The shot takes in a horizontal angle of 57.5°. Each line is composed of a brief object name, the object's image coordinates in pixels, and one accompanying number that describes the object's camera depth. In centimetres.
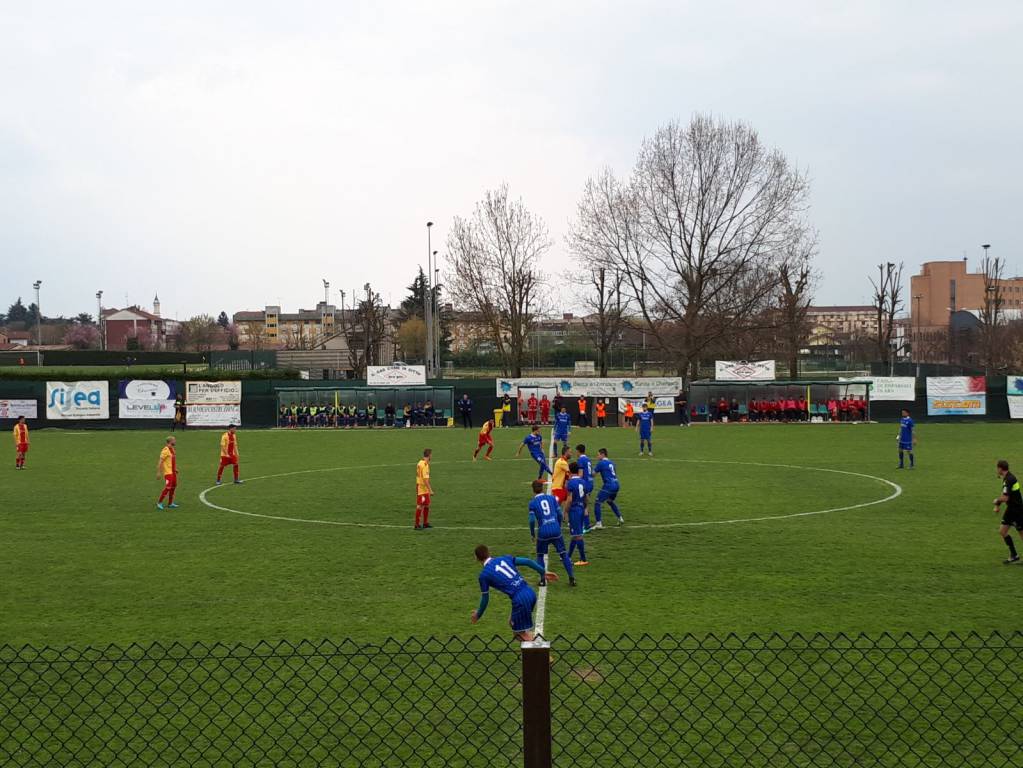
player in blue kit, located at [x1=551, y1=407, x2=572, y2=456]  3453
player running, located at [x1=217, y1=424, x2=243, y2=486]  2867
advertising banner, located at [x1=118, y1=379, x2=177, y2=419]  5722
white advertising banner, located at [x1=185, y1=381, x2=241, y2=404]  5778
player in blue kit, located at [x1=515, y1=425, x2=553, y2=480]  2778
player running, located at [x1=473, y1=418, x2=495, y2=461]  3580
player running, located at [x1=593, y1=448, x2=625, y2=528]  2055
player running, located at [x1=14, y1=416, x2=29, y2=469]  3403
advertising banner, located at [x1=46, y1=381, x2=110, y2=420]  5688
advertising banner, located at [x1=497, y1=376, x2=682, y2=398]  5912
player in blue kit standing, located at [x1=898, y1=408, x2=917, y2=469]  3189
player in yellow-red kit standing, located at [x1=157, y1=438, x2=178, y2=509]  2420
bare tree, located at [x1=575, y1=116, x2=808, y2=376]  6519
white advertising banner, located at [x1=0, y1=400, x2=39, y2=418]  5653
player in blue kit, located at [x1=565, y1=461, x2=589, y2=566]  1655
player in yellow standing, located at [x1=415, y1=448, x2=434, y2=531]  2062
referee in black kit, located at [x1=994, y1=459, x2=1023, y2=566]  1650
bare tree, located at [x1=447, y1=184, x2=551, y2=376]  7844
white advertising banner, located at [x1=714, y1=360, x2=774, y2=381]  5947
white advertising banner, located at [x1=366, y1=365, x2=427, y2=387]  6041
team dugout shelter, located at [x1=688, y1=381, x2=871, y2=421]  5816
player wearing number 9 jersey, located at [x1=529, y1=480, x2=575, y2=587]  1461
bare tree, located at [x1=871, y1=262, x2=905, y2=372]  8612
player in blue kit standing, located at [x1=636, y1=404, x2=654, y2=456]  3728
